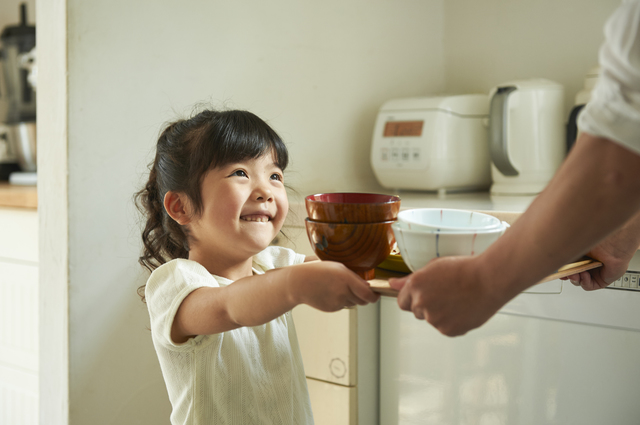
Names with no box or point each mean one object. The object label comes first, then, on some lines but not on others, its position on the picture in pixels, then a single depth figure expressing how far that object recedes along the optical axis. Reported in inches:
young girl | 27.8
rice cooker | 60.7
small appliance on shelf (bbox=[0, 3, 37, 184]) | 72.4
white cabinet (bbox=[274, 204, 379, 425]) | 50.0
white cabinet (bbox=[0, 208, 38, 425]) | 54.4
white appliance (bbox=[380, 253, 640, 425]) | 39.4
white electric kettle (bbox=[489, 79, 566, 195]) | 57.6
